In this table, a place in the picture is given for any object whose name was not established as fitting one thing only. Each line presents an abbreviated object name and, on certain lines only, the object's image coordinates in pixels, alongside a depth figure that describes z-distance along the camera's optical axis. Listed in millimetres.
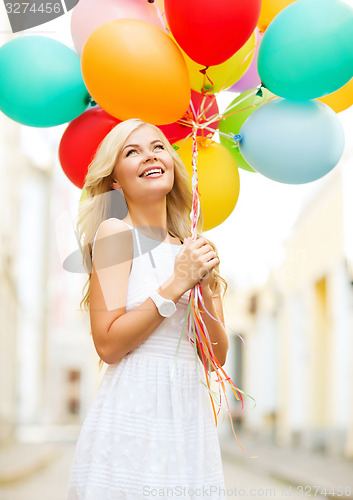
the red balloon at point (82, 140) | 2754
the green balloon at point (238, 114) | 2963
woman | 2037
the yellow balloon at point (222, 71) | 2793
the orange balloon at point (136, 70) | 2400
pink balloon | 2725
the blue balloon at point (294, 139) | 2598
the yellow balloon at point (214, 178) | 2768
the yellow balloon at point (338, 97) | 2930
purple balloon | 3094
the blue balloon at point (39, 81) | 2697
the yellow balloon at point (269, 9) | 2838
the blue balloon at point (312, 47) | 2439
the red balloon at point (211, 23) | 2424
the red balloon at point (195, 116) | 2766
